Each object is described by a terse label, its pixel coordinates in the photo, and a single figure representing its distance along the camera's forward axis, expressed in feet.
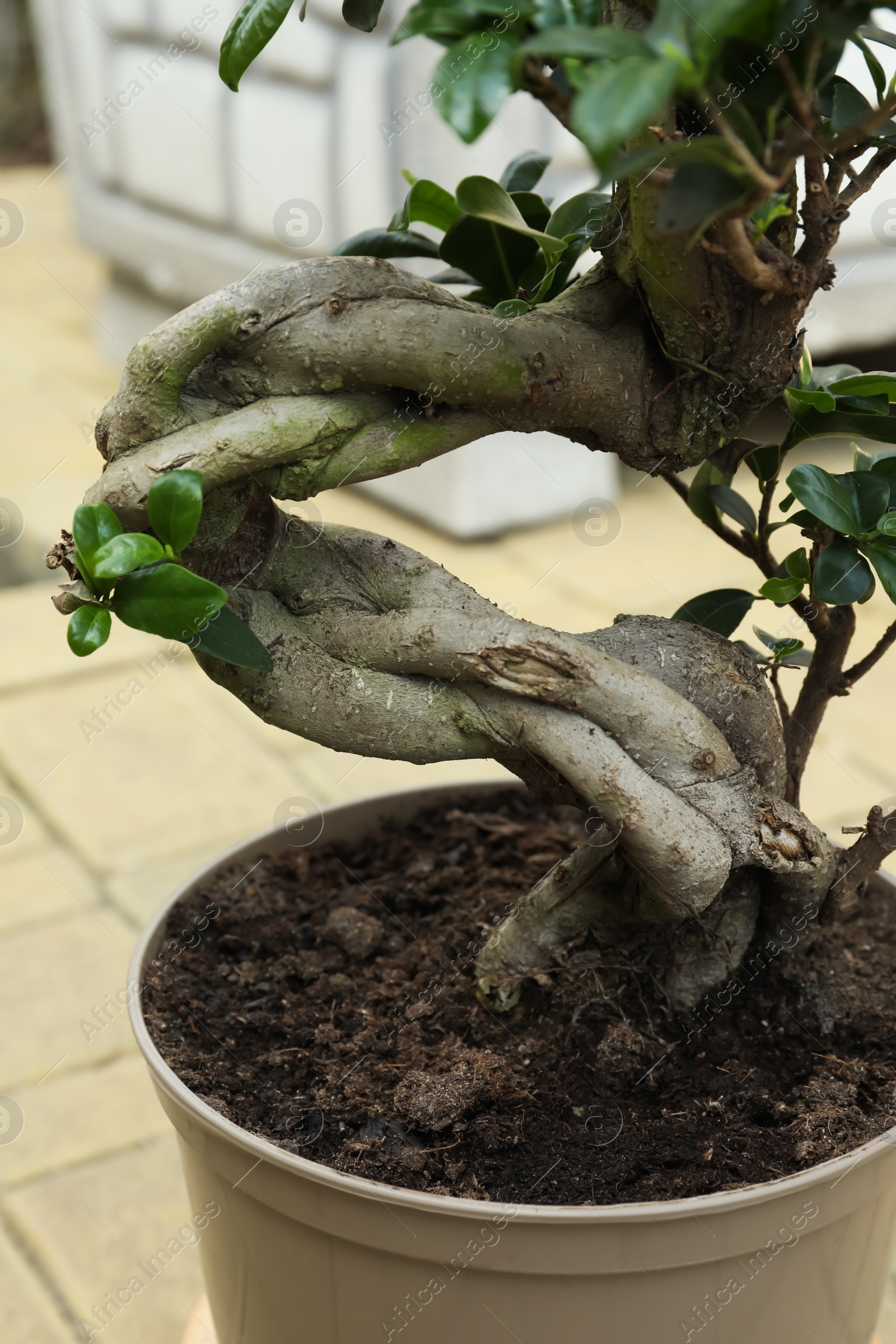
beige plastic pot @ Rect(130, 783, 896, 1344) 2.42
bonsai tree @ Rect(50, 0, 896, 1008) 2.51
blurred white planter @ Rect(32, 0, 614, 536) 7.88
